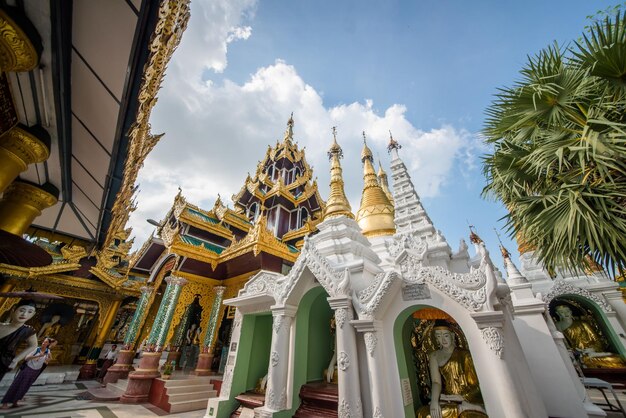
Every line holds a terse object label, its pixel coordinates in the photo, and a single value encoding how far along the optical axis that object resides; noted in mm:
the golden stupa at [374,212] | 9119
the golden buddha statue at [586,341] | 7918
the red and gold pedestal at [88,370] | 11609
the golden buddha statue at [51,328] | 14758
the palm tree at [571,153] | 3525
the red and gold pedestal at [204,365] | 7941
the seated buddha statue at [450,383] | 3284
